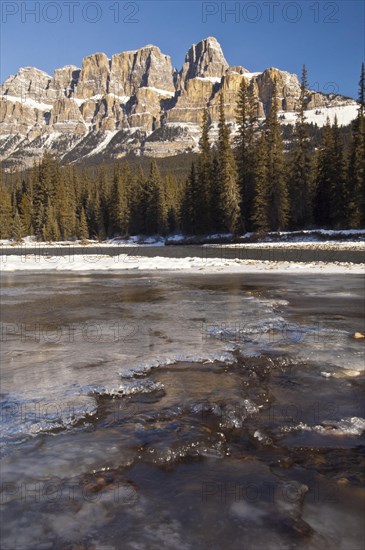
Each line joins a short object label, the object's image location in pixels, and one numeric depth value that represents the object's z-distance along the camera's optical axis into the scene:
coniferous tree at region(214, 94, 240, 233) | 49.12
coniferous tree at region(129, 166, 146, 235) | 75.44
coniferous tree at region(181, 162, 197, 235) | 60.84
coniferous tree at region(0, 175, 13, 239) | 85.75
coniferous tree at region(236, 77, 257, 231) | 52.81
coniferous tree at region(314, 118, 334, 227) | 48.83
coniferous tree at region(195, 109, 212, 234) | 57.28
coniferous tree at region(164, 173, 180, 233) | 72.06
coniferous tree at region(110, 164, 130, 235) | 78.50
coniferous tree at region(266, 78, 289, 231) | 47.16
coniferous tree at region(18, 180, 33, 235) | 86.31
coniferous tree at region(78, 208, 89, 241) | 79.06
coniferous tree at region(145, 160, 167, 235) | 70.06
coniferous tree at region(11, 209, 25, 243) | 78.44
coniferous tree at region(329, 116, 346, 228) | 45.72
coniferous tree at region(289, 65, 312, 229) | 48.73
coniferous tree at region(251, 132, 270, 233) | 47.38
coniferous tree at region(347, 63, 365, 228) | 42.22
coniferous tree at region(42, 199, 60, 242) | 79.06
